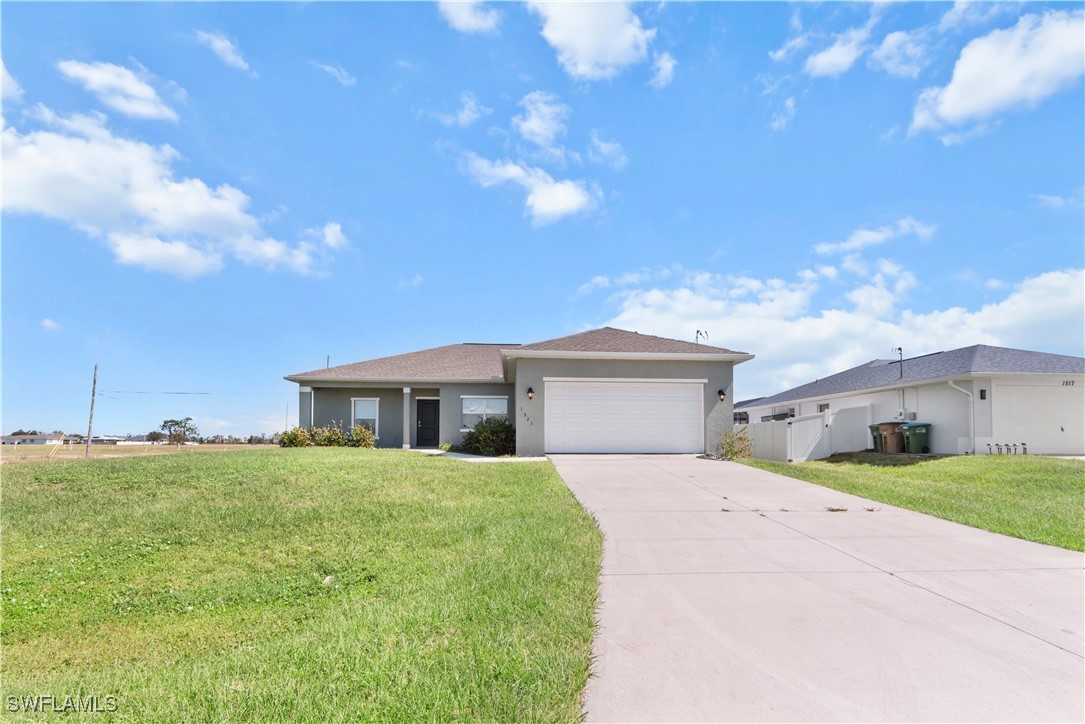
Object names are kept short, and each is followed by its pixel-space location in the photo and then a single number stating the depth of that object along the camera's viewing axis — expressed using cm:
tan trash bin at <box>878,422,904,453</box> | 1892
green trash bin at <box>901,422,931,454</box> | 1831
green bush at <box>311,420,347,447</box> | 1891
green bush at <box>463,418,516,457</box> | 1708
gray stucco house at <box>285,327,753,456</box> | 1564
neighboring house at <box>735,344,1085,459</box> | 1673
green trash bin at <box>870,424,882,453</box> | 1980
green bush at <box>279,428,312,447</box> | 1852
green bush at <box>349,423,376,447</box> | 1914
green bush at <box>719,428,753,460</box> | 1511
